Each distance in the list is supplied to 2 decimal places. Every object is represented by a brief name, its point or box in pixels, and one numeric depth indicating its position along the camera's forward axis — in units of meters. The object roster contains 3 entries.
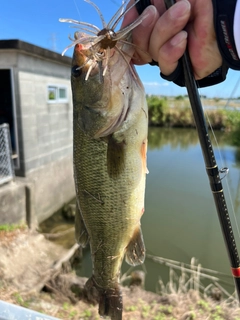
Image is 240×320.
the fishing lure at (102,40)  0.24
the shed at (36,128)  4.87
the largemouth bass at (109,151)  0.29
